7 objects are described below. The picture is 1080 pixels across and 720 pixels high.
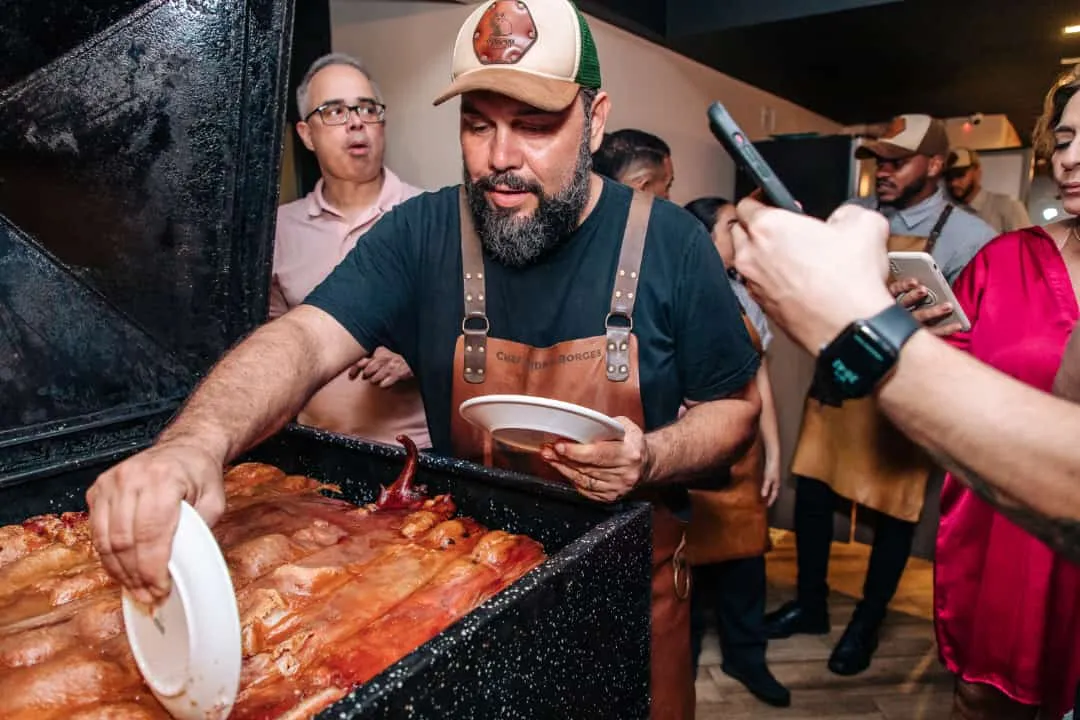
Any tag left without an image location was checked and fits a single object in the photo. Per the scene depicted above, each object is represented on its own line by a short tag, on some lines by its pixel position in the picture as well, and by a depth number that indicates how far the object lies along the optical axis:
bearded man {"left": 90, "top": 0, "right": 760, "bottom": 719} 1.48
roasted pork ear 1.44
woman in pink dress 1.67
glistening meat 0.96
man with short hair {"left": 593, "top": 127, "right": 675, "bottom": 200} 2.90
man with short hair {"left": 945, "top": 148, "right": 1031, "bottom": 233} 4.63
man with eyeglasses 2.48
